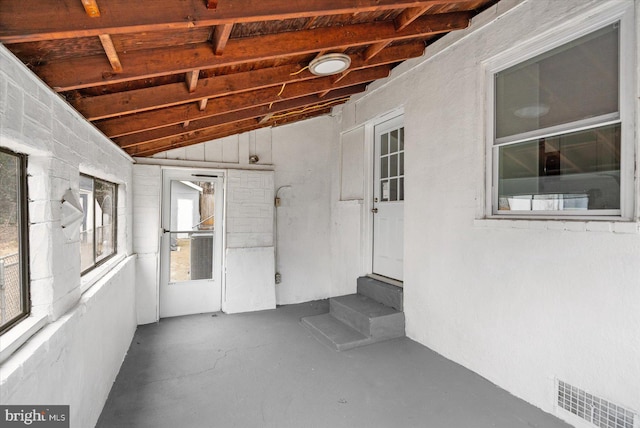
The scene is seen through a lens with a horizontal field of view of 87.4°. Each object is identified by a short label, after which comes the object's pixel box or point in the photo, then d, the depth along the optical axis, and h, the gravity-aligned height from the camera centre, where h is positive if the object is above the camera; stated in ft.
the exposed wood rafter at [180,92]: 7.34 +2.81
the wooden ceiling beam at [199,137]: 12.89 +3.07
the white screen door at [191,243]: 14.66 -1.41
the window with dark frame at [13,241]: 4.90 -0.47
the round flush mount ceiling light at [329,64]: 8.31 +3.82
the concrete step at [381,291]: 12.24 -3.12
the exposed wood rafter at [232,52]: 5.69 +3.15
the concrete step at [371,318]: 11.53 -3.79
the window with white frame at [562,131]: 6.74 +1.84
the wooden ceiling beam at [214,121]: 10.80 +3.03
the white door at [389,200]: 13.21 +0.51
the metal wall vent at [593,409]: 6.28 -3.91
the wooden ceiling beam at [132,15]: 4.16 +2.72
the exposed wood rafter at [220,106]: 9.16 +3.09
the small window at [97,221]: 8.77 -0.31
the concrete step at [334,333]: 11.14 -4.33
